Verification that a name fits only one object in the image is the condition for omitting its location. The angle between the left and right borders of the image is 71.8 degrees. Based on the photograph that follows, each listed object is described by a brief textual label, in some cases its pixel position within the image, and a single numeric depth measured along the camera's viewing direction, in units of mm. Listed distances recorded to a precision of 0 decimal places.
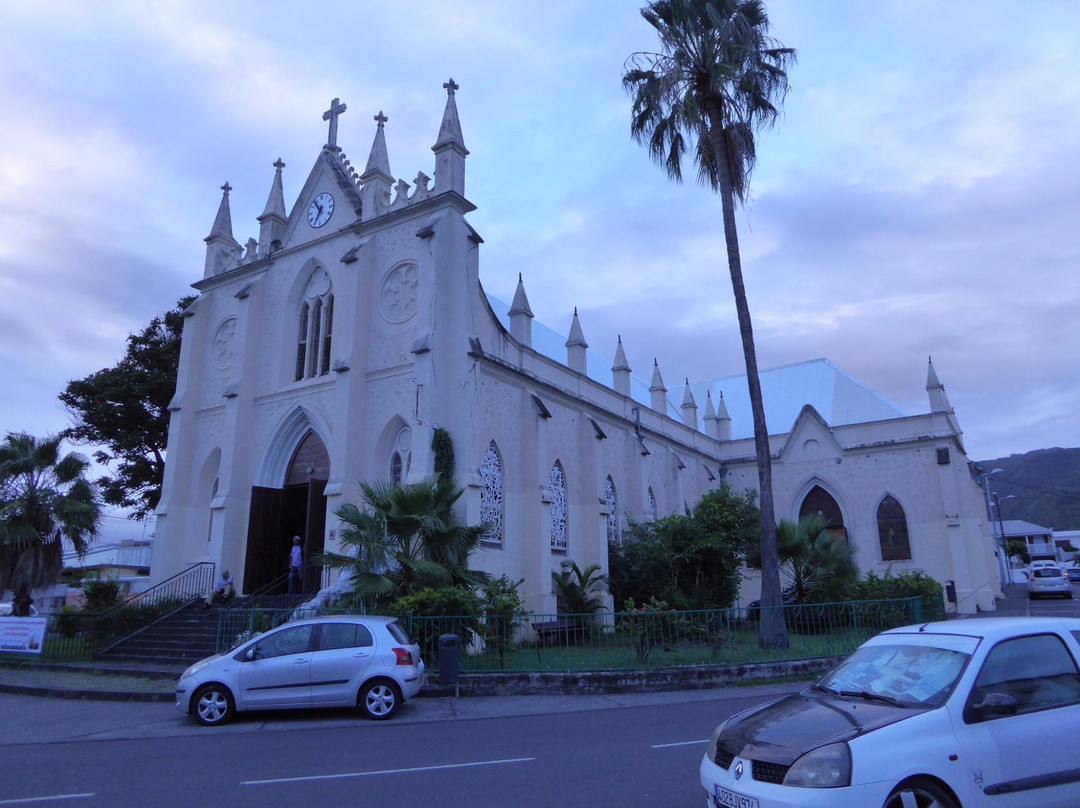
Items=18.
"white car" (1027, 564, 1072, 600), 32562
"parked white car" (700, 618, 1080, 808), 4234
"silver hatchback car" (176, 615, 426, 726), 10773
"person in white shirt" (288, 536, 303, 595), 19719
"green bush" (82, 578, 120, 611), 21138
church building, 19766
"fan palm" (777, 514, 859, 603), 21266
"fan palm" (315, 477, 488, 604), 14977
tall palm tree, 17031
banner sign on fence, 17469
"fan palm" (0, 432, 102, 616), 20078
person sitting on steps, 19859
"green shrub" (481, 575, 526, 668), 14026
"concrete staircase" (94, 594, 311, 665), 16500
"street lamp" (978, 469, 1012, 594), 50875
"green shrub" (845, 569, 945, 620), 21042
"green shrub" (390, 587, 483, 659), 13633
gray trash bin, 12633
